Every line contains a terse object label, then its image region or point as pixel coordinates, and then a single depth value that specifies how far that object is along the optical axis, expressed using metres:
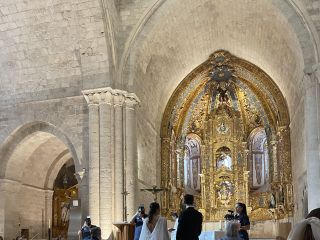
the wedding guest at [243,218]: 7.15
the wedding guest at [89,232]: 8.77
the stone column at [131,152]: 12.30
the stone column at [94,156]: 11.91
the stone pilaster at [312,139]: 10.65
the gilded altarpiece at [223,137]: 16.77
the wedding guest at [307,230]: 1.99
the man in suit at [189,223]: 5.04
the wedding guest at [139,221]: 7.80
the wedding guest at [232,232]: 4.70
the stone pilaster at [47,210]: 15.52
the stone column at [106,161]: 11.85
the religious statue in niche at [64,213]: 16.29
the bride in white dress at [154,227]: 5.32
